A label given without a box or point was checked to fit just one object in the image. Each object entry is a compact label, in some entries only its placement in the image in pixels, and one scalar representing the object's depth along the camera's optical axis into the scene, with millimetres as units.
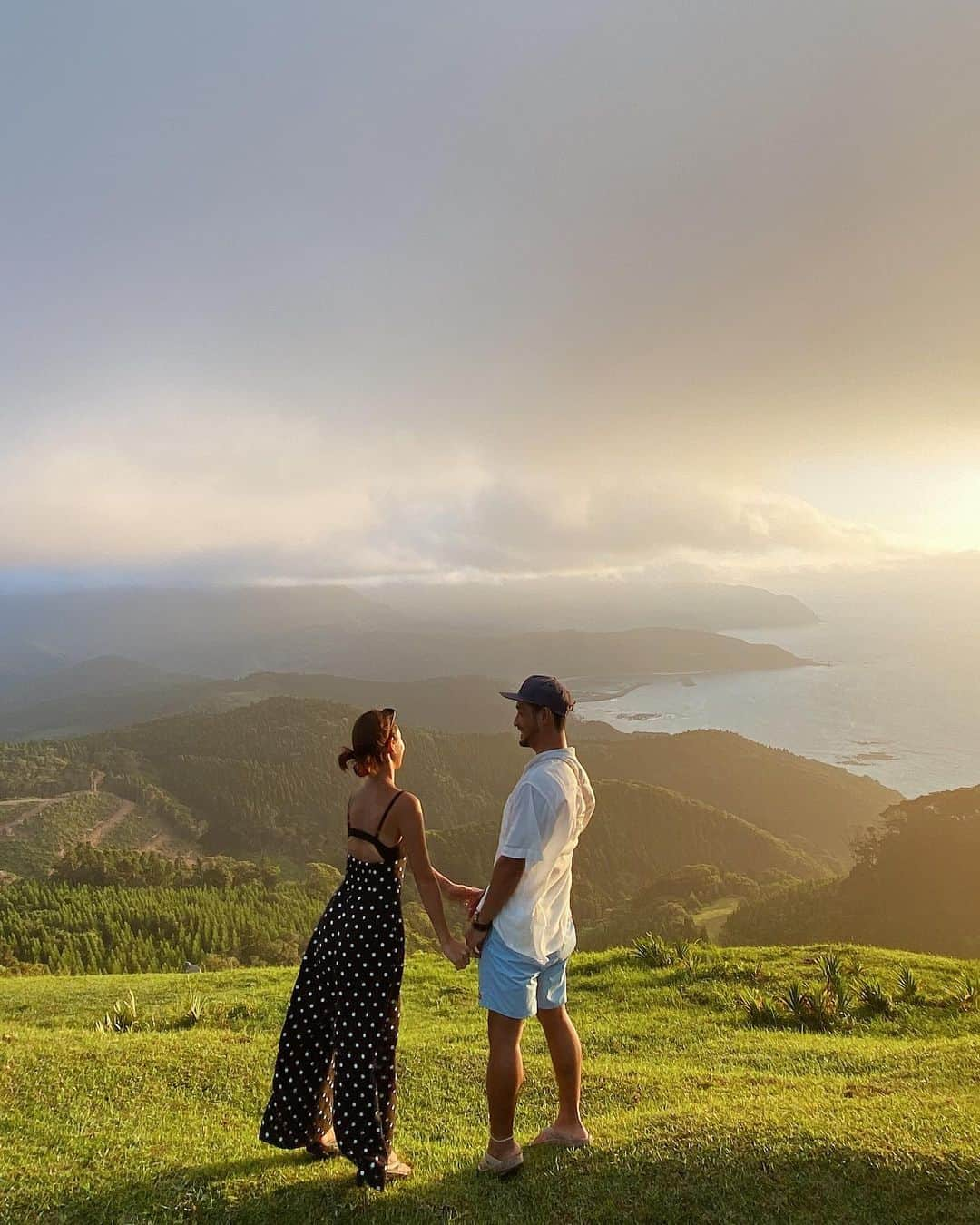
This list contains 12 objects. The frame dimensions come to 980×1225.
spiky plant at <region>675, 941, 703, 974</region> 9072
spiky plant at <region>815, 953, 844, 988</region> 7954
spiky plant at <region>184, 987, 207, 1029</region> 7523
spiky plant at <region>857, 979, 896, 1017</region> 7344
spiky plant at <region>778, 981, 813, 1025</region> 7172
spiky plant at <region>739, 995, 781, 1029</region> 7203
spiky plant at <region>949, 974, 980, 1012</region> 7336
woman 3305
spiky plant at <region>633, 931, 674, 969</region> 9500
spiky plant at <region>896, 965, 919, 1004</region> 7621
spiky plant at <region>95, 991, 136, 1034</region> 7180
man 3246
